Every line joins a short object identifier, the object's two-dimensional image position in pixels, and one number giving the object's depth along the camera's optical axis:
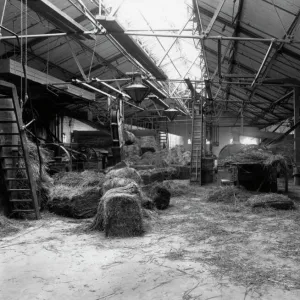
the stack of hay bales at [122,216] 5.79
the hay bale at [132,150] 21.21
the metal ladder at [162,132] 27.63
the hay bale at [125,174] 8.66
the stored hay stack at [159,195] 8.53
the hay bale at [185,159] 20.18
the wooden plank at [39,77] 10.34
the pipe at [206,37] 7.16
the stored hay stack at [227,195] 9.88
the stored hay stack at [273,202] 8.30
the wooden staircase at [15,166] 6.98
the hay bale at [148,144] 23.16
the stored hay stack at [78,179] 9.02
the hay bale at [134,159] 18.75
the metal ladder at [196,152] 15.28
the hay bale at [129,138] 20.67
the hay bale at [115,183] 7.41
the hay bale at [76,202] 7.66
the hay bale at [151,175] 12.20
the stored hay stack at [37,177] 7.61
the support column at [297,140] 13.90
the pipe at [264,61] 8.38
